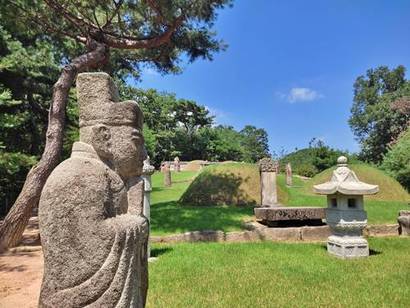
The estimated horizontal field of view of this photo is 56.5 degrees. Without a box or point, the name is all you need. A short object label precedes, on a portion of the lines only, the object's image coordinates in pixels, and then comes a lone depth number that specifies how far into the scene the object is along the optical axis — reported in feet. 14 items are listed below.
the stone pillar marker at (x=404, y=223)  34.17
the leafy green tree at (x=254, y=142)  210.01
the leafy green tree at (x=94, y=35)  32.22
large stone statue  7.98
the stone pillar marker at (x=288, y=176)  74.83
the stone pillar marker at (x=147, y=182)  24.83
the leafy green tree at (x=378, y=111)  116.57
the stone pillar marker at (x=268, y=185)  43.14
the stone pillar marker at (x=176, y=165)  125.04
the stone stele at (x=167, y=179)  82.59
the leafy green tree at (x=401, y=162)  58.59
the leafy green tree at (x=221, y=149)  167.12
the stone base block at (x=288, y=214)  35.63
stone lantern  26.27
